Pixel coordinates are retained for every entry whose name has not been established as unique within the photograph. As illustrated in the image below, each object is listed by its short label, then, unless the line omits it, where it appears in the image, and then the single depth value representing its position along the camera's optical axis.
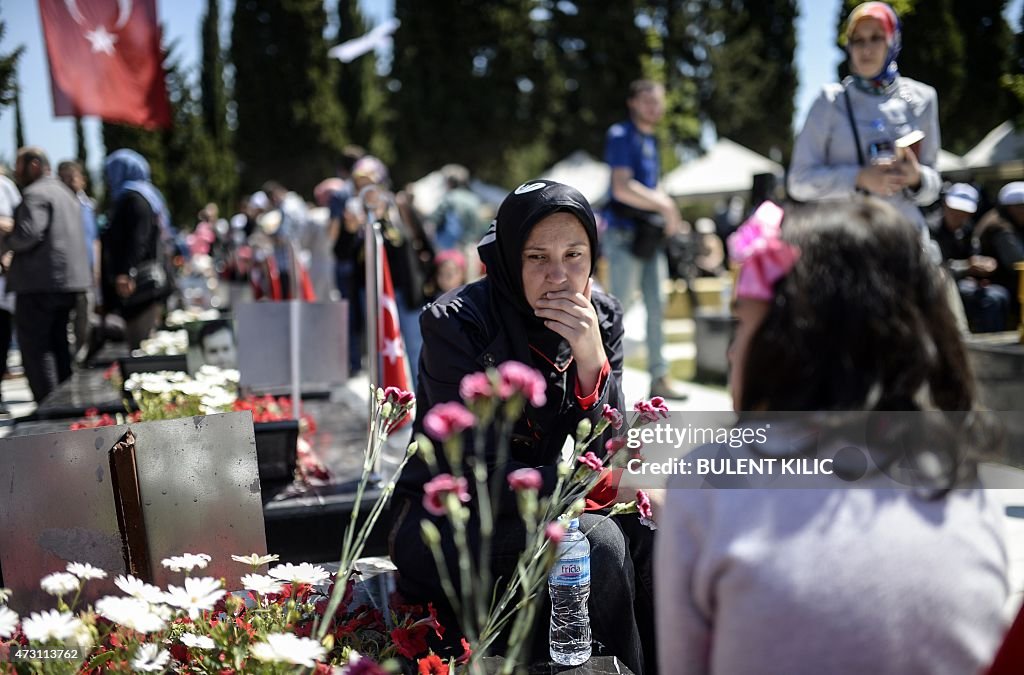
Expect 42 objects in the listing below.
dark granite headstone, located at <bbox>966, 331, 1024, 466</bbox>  5.11
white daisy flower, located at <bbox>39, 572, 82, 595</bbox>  1.49
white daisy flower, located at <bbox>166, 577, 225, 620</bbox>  1.52
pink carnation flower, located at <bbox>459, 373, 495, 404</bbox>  1.22
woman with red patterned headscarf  3.82
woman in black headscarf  2.43
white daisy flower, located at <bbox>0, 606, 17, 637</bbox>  1.37
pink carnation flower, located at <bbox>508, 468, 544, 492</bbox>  1.24
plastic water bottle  2.20
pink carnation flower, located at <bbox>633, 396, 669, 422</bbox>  1.93
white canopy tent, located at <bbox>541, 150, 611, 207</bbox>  20.64
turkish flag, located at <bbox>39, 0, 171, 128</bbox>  6.66
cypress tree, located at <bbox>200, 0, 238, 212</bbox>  36.00
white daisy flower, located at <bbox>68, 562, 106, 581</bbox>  1.63
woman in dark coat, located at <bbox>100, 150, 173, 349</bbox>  6.45
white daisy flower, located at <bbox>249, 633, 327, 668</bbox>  1.30
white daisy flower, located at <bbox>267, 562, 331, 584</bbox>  1.68
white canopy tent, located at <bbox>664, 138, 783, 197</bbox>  17.95
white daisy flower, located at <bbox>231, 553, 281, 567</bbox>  1.96
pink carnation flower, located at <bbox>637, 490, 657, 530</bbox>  1.91
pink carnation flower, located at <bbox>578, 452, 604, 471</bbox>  1.55
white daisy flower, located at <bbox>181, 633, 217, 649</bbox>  1.55
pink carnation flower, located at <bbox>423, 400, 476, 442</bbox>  1.16
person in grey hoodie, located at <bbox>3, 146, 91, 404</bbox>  6.05
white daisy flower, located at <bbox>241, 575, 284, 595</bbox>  1.72
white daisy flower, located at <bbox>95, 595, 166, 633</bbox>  1.39
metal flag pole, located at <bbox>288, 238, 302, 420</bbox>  4.10
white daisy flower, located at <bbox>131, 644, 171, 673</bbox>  1.39
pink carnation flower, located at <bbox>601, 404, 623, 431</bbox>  1.75
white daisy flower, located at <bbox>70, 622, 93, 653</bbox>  1.37
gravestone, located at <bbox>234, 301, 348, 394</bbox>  4.12
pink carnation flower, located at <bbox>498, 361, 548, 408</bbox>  1.24
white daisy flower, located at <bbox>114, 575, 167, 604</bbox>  1.54
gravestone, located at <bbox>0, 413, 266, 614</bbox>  2.04
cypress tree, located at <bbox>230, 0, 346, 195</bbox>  40.31
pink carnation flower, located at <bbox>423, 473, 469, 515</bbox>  1.20
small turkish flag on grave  4.13
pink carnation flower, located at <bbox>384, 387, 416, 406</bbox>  1.86
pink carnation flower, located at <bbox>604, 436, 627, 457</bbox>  1.79
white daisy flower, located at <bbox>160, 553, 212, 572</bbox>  1.74
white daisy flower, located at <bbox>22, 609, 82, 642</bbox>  1.32
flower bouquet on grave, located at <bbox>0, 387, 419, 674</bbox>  1.38
